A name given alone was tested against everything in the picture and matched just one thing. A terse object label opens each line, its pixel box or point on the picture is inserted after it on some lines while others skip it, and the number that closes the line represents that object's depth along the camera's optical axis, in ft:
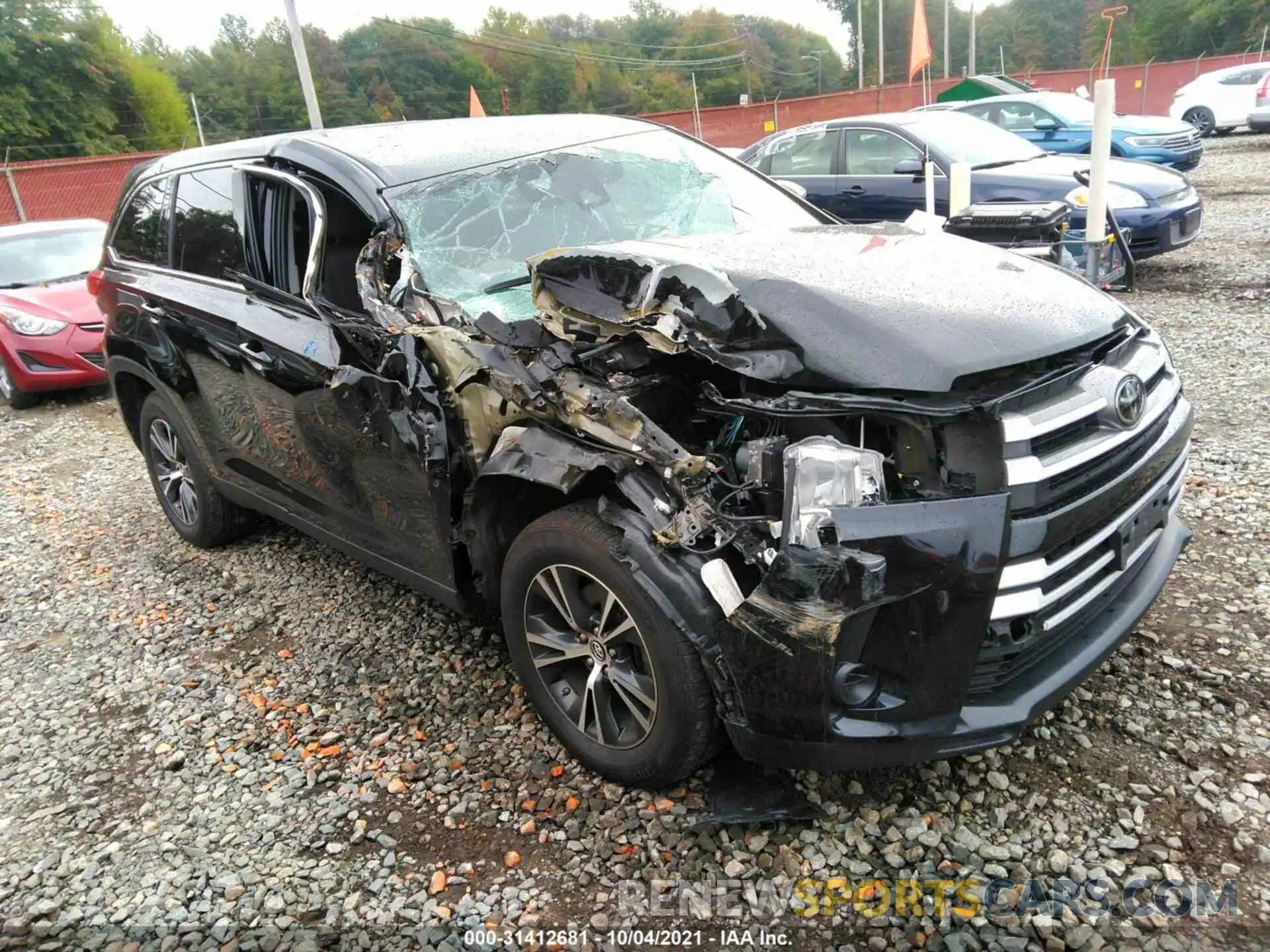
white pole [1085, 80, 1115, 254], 16.60
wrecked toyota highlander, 6.59
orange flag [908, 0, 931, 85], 60.34
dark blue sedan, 24.70
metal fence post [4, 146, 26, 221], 59.11
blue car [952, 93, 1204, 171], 36.76
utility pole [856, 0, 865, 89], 163.05
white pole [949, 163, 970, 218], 20.03
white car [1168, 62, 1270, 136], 62.39
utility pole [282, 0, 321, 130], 45.11
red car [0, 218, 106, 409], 25.23
